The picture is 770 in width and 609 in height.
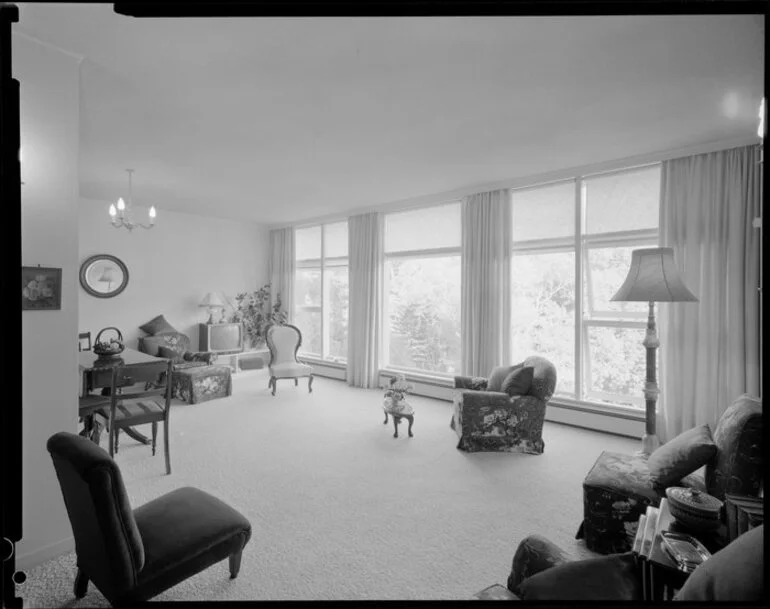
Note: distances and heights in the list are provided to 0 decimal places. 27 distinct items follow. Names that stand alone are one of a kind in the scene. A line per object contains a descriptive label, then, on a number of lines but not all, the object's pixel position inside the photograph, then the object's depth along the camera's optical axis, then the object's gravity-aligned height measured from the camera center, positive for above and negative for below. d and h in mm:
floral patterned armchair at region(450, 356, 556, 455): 3479 -1015
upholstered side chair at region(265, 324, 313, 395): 5562 -808
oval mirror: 5625 +362
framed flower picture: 1947 +58
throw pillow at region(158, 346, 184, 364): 5555 -760
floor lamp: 2693 +132
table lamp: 6668 -23
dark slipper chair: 1364 -971
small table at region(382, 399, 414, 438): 3852 -1097
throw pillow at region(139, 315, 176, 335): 6066 -407
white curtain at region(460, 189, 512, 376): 4715 +254
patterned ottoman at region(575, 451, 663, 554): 2027 -1073
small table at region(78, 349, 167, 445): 3047 -576
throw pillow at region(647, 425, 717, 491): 1930 -797
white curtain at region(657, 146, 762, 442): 3316 +137
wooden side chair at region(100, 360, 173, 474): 2852 -840
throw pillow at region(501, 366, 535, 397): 3498 -714
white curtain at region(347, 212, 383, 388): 6023 +54
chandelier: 4245 +911
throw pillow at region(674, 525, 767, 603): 736 -552
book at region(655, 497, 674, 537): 1405 -816
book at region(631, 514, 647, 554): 1257 -803
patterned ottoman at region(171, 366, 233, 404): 5032 -1093
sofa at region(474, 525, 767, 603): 764 -598
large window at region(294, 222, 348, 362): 6820 +209
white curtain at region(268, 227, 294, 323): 7527 +667
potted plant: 7430 -250
